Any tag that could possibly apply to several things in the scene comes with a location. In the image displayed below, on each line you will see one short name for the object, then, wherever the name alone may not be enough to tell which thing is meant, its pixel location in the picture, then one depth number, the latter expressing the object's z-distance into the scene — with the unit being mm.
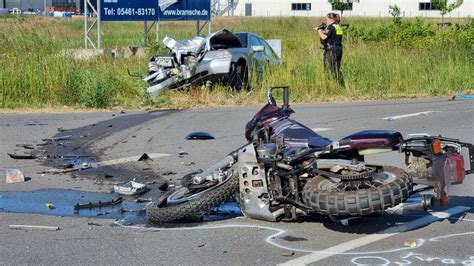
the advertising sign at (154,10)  54281
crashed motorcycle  11305
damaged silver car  33500
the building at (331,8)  180000
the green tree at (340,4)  166900
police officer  34781
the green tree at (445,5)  135850
